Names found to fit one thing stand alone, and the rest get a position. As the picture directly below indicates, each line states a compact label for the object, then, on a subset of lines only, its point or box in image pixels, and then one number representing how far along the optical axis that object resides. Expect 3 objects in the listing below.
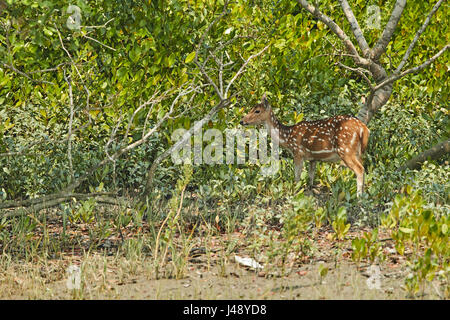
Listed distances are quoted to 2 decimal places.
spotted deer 16.72
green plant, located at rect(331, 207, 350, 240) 12.84
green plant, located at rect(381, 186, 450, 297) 10.79
